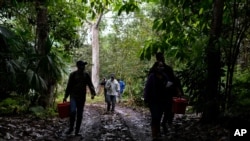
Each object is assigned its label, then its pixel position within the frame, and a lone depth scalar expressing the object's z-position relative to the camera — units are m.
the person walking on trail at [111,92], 20.02
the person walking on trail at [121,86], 28.92
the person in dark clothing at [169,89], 9.17
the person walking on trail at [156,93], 8.87
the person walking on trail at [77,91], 10.66
